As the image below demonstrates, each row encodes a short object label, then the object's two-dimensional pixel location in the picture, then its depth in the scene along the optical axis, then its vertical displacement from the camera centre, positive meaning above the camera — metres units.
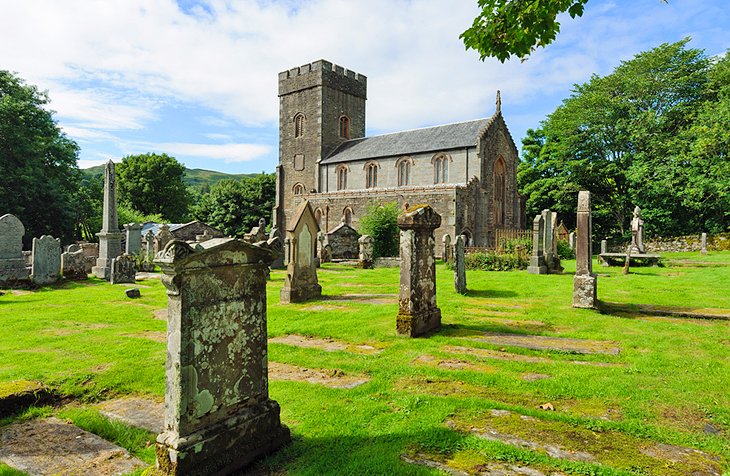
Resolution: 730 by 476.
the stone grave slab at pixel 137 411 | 3.96 -1.57
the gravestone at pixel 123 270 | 14.76 -0.70
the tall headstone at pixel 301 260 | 10.78 -0.27
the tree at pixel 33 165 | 27.69 +5.68
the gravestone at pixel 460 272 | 11.55 -0.60
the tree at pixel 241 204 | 49.53 +5.11
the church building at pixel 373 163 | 32.50 +7.36
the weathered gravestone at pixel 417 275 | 7.03 -0.42
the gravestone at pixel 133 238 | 20.09 +0.49
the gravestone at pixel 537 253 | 16.70 -0.15
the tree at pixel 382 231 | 26.03 +1.07
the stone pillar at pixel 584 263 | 9.15 -0.31
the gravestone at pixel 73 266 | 15.44 -0.60
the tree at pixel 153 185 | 52.28 +7.75
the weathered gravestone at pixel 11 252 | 13.41 -0.09
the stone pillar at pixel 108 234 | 16.28 +0.58
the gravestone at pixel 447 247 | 21.18 +0.10
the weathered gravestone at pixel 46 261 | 13.91 -0.38
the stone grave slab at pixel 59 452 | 3.20 -1.58
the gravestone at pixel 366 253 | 21.20 -0.19
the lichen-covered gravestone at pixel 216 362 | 2.94 -0.82
